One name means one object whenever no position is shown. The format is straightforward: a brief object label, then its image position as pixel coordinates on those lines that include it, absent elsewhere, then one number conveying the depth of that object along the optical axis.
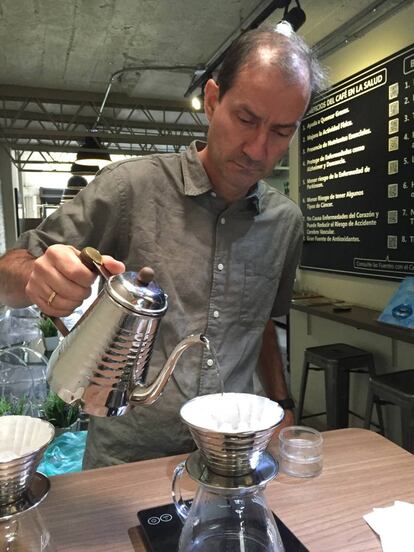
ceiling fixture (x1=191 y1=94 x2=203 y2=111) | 4.71
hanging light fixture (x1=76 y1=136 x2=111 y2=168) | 6.79
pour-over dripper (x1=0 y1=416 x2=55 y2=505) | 0.54
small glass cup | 1.00
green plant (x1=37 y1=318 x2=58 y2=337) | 3.02
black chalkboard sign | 3.03
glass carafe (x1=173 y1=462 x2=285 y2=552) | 0.65
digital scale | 0.73
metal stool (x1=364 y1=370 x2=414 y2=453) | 2.41
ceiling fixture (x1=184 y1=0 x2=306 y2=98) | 3.12
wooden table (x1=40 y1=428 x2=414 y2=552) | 0.78
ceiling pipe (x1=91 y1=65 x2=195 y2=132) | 4.86
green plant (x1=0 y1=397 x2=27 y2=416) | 1.81
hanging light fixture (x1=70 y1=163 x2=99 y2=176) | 7.58
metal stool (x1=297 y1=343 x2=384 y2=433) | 3.15
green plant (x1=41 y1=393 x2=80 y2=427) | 2.02
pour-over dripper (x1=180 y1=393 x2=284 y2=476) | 0.57
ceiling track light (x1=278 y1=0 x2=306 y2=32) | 3.01
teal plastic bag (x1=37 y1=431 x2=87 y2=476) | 1.78
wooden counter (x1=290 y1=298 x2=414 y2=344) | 2.68
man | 1.06
